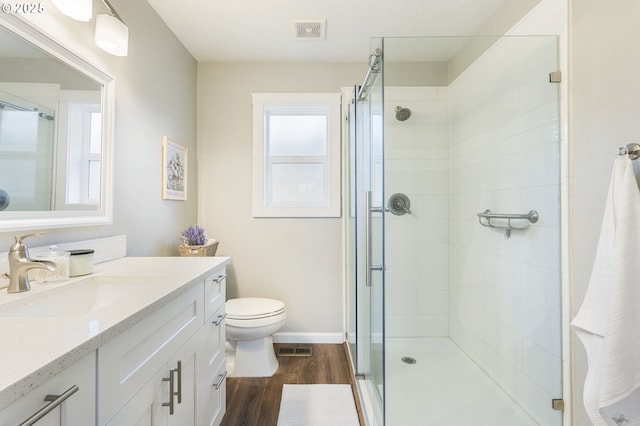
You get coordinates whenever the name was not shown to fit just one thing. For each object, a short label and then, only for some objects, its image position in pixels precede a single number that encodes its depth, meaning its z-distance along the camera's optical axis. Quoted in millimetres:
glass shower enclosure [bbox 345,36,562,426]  1452
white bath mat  1566
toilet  1886
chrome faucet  907
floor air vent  2281
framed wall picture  1951
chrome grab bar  1527
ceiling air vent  1950
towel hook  949
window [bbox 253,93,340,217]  2463
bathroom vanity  509
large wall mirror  970
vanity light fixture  1275
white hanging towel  880
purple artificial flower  2023
